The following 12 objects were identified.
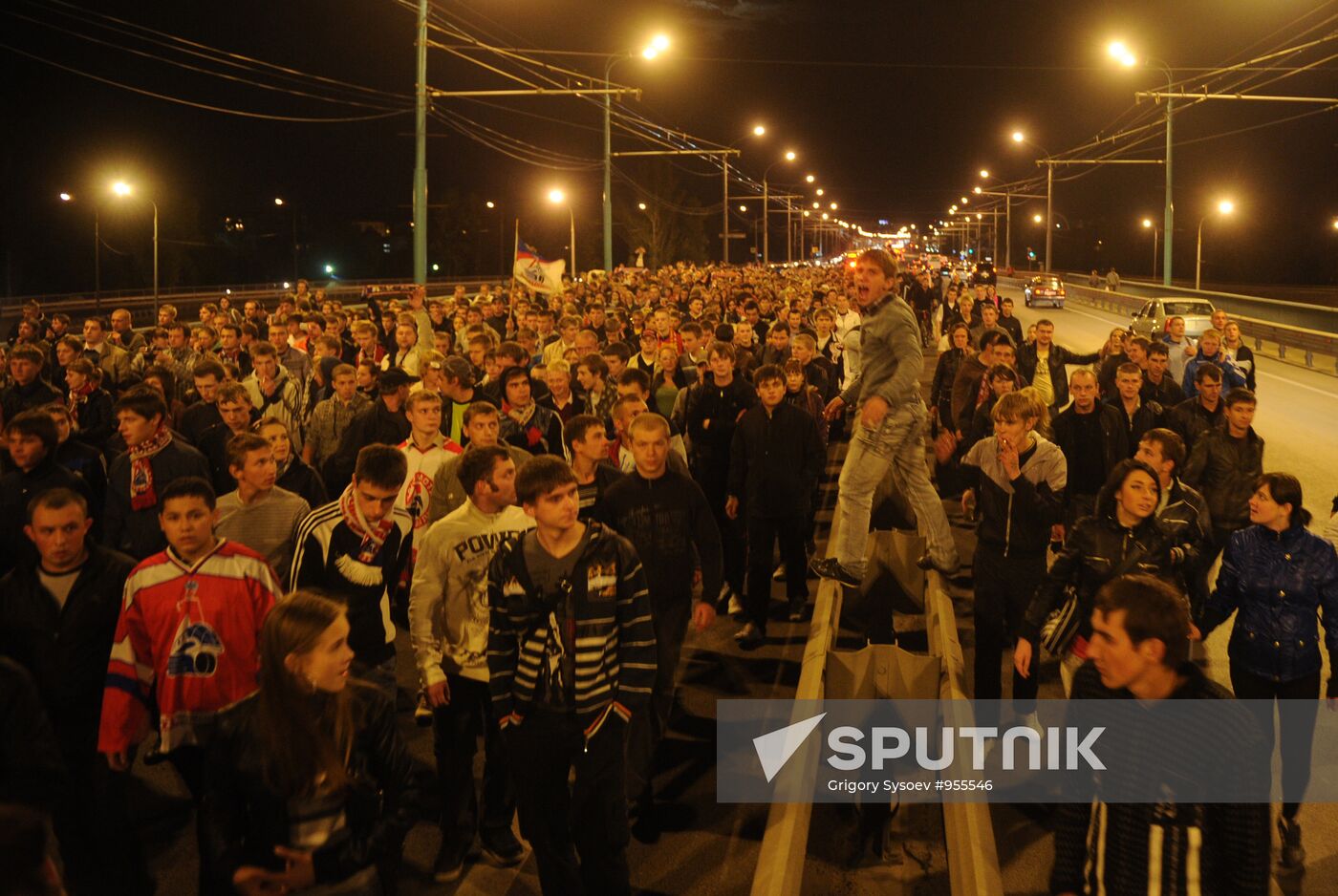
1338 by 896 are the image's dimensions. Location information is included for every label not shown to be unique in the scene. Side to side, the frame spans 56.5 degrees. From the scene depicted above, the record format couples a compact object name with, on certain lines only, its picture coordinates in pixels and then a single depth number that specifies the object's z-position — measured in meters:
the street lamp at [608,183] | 36.41
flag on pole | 23.58
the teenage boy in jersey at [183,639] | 4.88
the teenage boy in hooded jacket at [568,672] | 4.60
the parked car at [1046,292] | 56.00
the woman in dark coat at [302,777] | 3.55
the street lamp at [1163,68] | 28.31
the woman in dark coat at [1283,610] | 5.46
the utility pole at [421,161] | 22.52
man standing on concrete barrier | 7.71
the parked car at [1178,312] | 32.94
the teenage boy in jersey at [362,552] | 5.39
